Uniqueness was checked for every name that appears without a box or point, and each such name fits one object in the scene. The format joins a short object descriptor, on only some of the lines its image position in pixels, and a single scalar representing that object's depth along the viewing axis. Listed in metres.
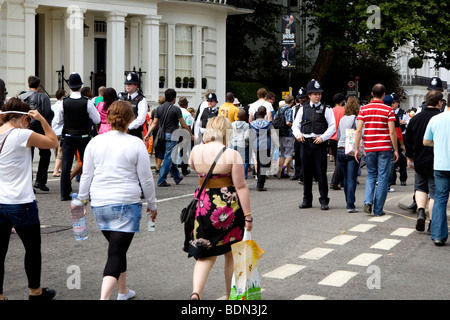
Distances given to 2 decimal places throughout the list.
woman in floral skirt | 6.30
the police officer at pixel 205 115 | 17.88
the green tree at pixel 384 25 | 34.12
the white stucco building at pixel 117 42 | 26.55
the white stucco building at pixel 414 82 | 82.88
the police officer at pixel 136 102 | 13.21
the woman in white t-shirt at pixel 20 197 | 6.52
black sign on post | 31.73
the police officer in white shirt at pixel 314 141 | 12.88
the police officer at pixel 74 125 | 13.28
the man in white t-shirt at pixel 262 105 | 18.22
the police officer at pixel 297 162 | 17.92
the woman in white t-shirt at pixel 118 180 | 6.17
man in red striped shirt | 12.14
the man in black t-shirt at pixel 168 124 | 16.02
